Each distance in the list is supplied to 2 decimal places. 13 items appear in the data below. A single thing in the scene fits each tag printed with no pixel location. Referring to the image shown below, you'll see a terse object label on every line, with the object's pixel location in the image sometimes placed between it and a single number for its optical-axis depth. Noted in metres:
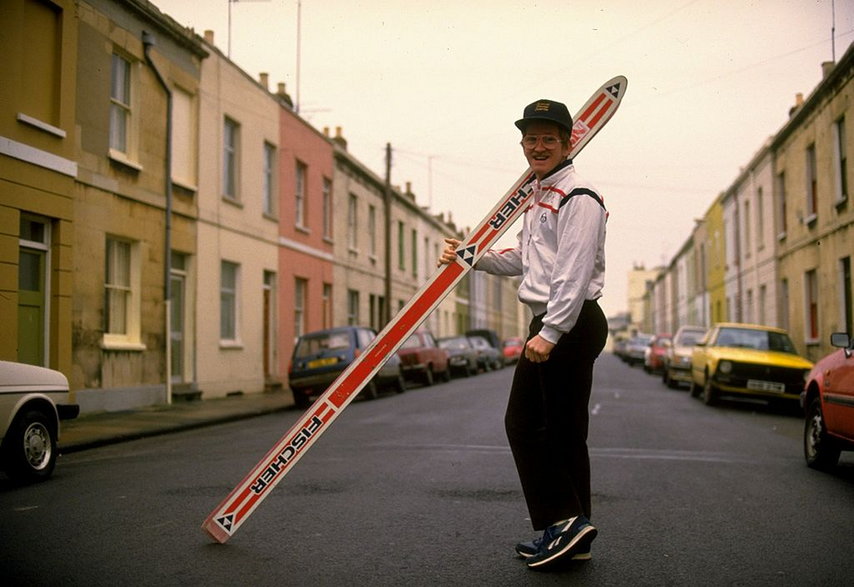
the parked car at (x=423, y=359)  24.31
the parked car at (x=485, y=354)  37.25
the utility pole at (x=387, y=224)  30.56
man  4.20
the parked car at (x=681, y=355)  23.02
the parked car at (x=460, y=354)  31.42
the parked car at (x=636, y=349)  47.84
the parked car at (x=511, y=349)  49.06
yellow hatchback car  16.00
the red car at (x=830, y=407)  7.58
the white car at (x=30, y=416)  7.12
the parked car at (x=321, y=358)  17.88
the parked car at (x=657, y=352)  32.59
